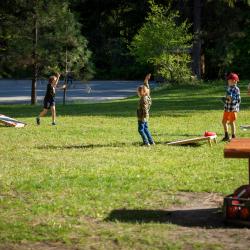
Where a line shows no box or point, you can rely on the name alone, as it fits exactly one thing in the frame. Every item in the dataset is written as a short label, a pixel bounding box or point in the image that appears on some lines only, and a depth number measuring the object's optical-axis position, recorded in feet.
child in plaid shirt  49.62
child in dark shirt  65.11
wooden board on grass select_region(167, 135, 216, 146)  46.56
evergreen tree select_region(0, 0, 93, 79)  97.50
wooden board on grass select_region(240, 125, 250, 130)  56.58
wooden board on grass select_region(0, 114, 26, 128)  63.17
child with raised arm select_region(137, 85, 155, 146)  47.45
